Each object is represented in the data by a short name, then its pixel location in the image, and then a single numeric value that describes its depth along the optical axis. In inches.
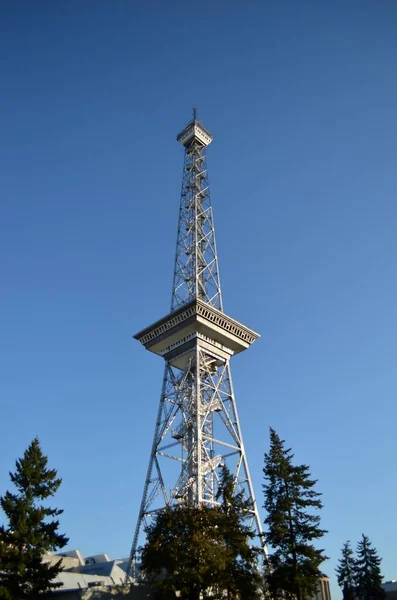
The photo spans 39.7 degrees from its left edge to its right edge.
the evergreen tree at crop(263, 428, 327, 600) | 1326.3
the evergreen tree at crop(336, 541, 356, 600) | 2429.9
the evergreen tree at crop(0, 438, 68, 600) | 1238.3
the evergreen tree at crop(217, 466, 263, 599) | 1316.4
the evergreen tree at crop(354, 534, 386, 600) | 2335.1
